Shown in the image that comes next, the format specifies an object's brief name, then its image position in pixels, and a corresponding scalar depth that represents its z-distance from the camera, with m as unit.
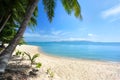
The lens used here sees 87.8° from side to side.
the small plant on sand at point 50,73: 2.86
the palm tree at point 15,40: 2.30
